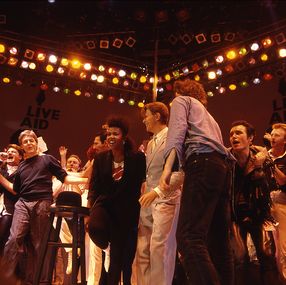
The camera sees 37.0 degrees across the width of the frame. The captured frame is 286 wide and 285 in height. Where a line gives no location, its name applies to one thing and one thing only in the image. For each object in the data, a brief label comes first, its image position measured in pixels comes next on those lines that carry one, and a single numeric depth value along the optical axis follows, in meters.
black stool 3.26
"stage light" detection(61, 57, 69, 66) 7.93
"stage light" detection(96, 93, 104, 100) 8.56
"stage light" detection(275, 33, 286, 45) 6.86
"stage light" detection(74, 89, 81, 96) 8.37
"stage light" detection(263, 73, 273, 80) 7.35
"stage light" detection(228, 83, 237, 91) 7.78
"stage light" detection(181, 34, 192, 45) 8.16
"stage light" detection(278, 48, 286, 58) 6.91
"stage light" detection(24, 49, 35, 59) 7.64
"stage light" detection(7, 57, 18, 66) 7.62
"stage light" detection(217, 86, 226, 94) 7.88
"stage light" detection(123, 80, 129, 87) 8.52
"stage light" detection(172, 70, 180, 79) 8.26
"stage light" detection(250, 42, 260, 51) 7.18
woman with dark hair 3.33
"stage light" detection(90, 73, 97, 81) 8.25
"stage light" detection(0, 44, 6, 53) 7.41
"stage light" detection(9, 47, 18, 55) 7.53
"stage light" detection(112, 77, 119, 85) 8.43
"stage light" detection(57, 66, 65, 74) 8.00
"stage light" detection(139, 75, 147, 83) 8.57
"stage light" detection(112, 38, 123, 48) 8.38
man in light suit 3.44
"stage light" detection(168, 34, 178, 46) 8.46
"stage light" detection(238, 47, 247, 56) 7.34
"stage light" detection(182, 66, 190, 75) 8.08
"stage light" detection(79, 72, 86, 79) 8.20
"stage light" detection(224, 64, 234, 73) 7.57
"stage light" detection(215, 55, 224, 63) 7.64
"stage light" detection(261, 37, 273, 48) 7.02
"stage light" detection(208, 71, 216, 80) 7.80
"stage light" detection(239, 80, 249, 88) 7.67
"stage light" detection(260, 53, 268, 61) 7.14
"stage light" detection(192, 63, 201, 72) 7.89
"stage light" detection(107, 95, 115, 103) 8.61
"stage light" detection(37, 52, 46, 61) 7.73
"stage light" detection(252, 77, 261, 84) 7.53
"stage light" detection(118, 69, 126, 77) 8.41
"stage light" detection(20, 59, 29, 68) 7.75
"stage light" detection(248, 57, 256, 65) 7.29
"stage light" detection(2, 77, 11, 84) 7.96
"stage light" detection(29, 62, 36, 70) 7.77
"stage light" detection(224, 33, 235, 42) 8.00
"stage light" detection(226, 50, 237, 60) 7.46
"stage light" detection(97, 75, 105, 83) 8.30
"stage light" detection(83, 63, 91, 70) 8.10
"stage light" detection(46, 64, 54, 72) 7.88
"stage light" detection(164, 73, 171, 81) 8.42
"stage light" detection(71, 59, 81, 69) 8.01
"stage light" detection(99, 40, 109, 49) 8.46
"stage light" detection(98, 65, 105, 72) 8.25
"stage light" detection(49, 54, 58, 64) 7.83
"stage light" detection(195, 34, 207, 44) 8.02
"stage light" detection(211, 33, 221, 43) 7.99
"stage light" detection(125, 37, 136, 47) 8.56
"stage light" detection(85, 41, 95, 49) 8.43
